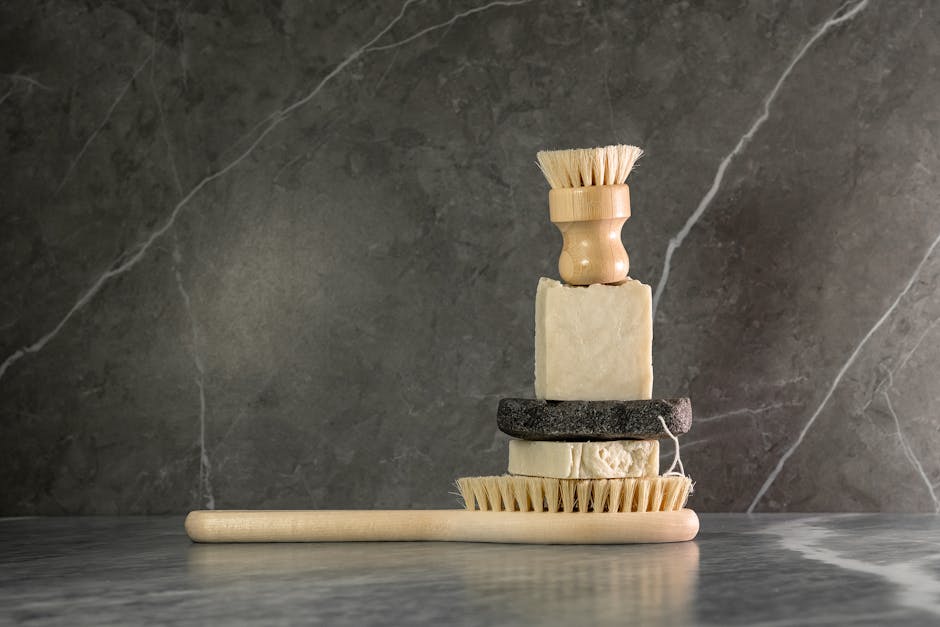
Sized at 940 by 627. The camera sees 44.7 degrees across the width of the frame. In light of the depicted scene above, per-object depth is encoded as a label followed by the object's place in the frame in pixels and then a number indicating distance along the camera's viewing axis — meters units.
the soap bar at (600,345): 1.00
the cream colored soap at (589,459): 0.97
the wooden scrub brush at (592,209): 1.04
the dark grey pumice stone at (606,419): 0.97
